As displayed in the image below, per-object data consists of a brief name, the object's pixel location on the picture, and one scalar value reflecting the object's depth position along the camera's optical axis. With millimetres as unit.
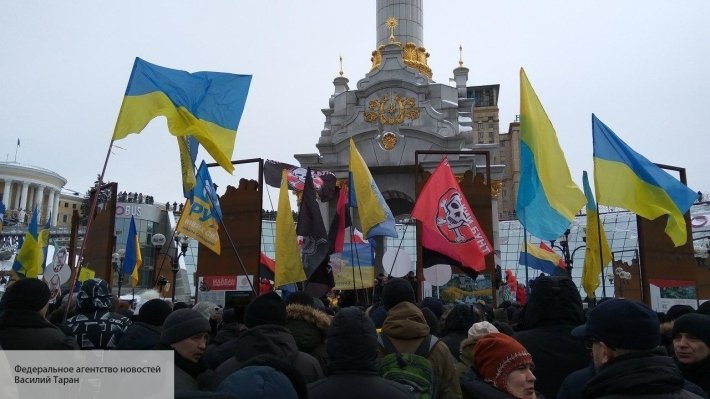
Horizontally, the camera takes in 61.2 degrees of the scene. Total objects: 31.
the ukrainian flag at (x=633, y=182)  8898
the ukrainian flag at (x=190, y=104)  7005
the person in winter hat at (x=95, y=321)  4988
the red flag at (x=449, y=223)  11047
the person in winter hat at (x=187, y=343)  3562
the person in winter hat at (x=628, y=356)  2705
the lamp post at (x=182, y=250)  17469
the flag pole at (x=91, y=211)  5553
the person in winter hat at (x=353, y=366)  3146
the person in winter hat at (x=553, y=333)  4238
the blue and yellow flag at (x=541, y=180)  8445
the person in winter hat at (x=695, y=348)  4094
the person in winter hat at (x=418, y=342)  4023
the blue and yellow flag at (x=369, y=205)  11203
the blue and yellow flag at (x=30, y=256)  14555
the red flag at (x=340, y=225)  11820
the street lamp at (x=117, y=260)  21959
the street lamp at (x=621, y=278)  20112
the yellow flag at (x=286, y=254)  9773
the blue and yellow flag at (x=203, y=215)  11469
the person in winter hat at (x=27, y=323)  4047
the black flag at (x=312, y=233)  11008
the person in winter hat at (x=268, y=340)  3873
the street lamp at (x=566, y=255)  17622
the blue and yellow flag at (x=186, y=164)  7836
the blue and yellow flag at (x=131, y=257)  16469
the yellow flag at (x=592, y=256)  11461
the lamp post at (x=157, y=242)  18111
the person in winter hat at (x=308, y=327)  4742
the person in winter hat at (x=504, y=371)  3264
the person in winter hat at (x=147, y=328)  4477
